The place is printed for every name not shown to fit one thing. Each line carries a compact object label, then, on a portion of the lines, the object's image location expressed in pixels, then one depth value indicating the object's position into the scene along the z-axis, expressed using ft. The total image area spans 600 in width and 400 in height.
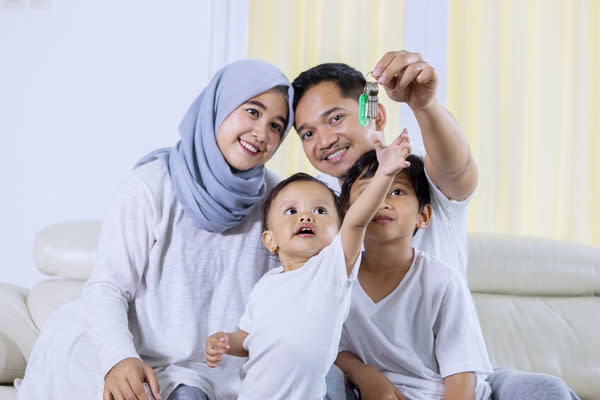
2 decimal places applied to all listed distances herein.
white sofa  6.44
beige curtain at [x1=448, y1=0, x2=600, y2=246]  9.75
